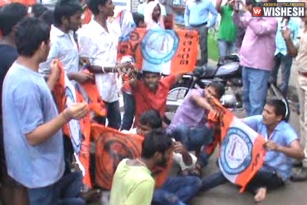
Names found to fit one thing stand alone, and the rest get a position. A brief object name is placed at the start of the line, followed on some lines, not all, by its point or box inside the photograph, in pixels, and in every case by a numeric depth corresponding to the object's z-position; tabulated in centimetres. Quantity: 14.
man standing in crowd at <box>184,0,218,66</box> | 954
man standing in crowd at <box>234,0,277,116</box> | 556
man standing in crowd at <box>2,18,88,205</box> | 287
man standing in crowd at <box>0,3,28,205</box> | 333
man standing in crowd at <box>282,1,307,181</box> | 498
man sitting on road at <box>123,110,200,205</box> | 421
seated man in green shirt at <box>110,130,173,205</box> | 290
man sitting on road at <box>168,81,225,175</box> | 493
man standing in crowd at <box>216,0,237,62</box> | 907
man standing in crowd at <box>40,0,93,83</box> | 411
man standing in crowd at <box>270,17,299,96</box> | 705
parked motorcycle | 708
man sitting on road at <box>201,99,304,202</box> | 450
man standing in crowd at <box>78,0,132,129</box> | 452
